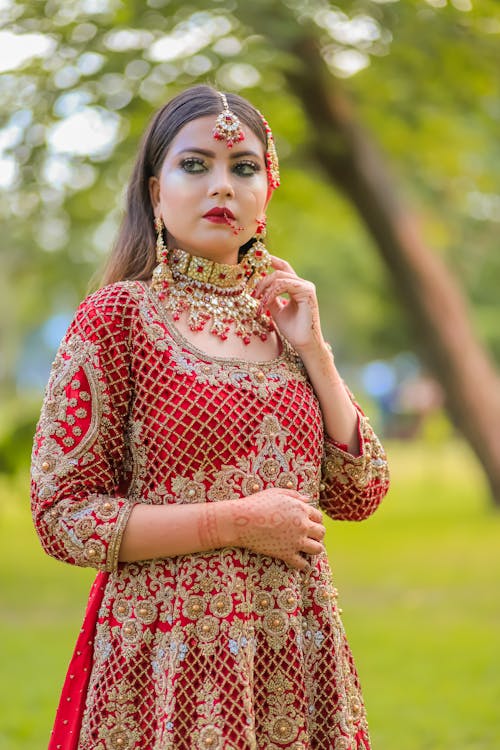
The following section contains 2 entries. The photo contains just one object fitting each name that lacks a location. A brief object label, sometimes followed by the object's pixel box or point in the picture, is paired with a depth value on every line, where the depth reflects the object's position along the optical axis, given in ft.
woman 6.78
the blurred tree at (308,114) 23.53
